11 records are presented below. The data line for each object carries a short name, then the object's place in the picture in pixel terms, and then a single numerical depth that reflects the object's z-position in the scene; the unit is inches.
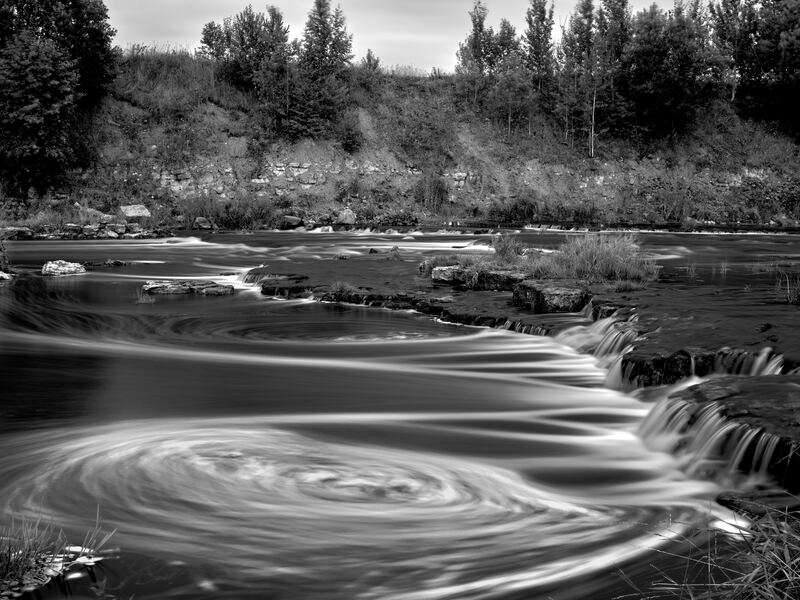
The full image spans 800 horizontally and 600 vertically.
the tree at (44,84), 1482.5
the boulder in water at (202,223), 1413.6
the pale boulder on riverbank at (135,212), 1444.4
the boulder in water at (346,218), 1533.0
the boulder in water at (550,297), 512.4
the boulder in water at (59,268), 772.0
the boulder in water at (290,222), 1441.9
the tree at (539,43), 2181.3
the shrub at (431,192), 1738.4
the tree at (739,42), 2135.8
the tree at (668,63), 1934.1
